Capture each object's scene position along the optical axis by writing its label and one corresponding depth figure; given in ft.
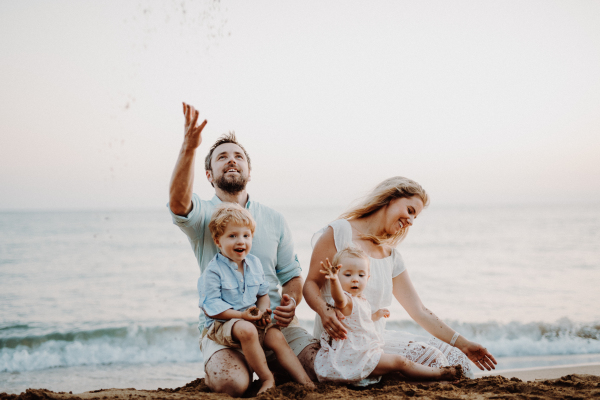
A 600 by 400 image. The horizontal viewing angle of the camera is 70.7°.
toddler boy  9.97
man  10.34
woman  11.59
